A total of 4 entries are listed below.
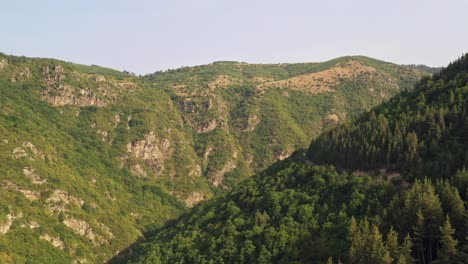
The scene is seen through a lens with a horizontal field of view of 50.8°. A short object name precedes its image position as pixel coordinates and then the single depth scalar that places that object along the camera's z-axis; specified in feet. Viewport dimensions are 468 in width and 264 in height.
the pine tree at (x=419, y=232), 363.97
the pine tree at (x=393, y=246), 355.85
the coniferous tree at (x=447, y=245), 336.29
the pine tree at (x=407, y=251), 352.08
